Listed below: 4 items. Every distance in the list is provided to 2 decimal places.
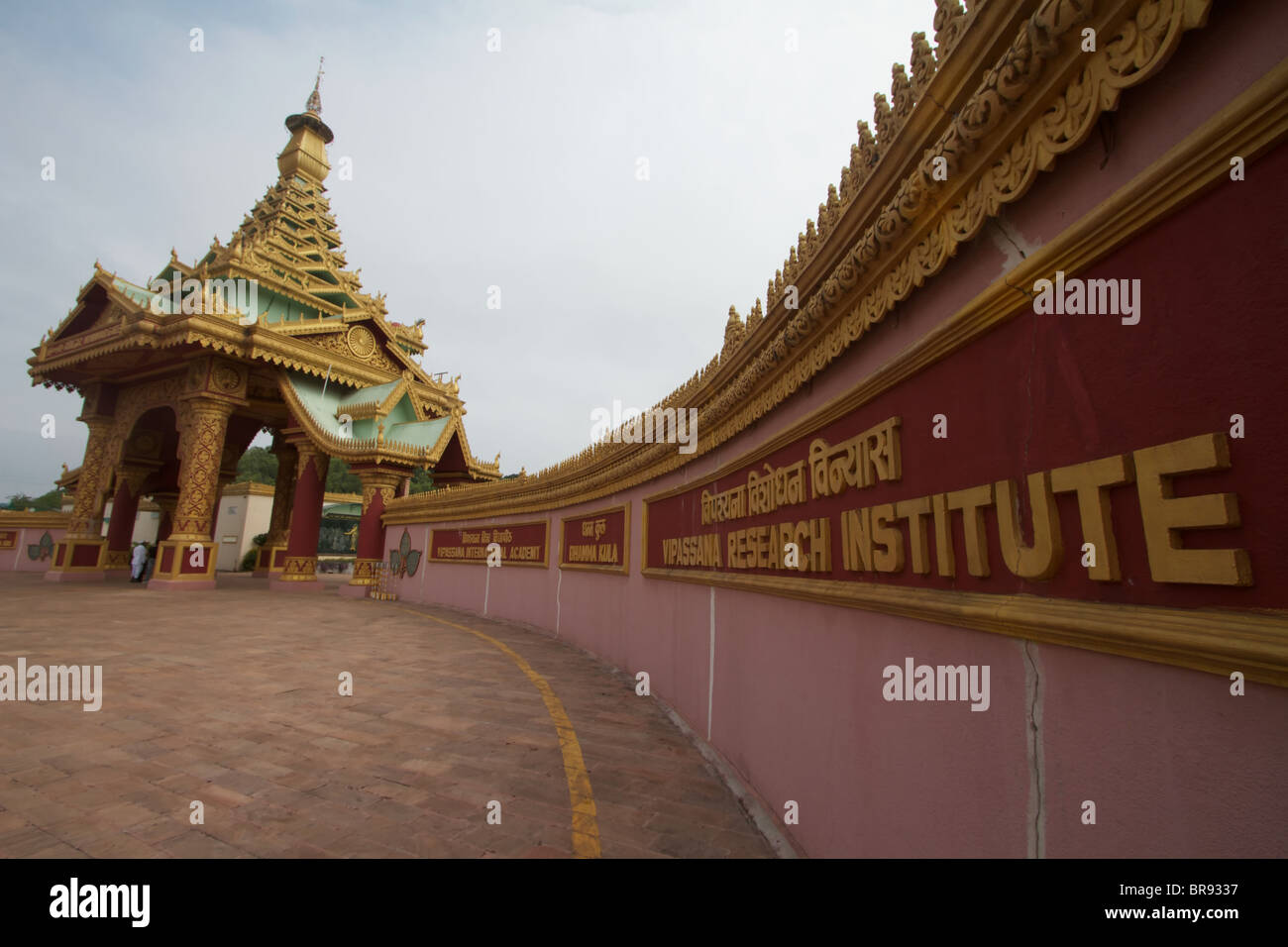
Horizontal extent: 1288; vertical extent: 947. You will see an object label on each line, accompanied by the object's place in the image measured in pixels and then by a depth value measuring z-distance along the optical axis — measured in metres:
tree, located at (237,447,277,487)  46.99
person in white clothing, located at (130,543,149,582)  18.00
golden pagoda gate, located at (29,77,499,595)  15.63
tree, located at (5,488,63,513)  54.16
